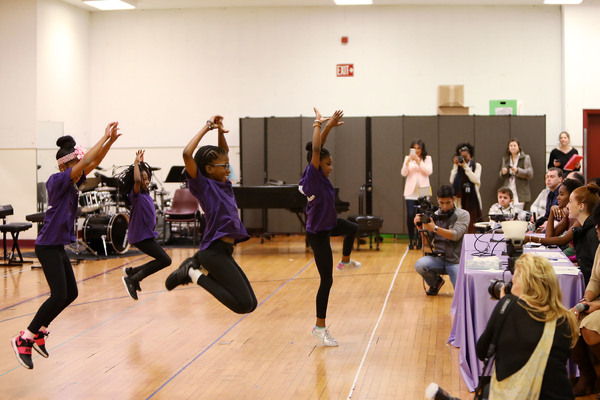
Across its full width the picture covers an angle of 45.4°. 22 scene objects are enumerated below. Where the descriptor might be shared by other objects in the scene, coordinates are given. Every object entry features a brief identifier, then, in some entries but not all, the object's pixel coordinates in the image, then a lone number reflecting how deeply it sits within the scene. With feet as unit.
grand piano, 37.11
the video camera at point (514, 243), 14.99
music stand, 41.60
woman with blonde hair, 10.75
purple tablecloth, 14.94
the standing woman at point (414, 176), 39.81
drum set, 36.27
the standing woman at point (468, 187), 40.52
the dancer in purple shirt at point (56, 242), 16.38
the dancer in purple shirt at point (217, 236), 15.44
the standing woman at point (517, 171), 42.16
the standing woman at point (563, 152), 41.29
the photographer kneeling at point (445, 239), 23.13
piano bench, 38.27
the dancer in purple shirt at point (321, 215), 18.26
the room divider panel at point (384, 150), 43.70
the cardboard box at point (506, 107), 44.45
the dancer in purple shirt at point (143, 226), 23.06
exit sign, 47.11
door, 44.78
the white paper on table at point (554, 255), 17.07
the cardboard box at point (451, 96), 43.50
